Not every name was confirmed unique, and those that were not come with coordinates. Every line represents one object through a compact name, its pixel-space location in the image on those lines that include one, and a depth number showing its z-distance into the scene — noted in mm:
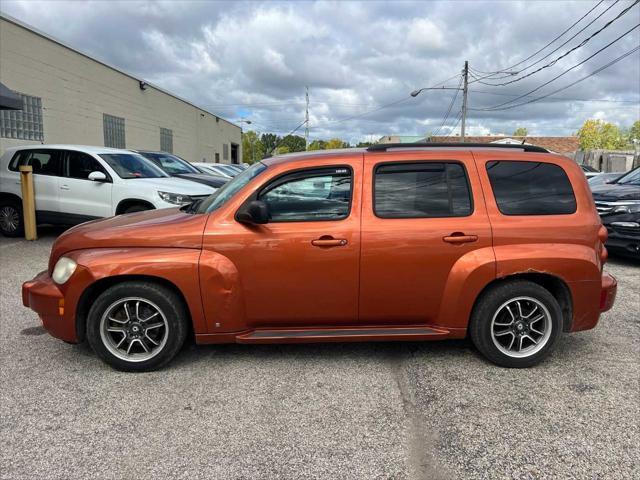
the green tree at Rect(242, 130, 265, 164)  79375
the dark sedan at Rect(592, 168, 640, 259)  7539
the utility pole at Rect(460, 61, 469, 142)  31891
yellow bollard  8648
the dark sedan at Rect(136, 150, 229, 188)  10698
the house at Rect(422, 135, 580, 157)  61881
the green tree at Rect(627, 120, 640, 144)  99750
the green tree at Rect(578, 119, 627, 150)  97375
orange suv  3668
